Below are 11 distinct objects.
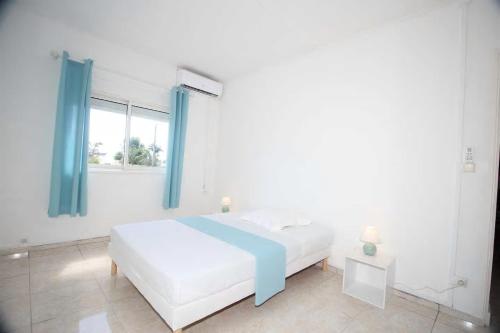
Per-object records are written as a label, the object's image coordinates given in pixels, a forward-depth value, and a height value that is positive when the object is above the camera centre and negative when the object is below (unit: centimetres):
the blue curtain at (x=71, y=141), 287 +18
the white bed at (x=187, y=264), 147 -76
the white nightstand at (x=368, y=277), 213 -107
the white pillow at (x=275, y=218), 266 -60
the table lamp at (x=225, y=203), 398 -66
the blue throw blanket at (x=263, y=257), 186 -76
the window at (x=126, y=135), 343 +39
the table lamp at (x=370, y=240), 228 -64
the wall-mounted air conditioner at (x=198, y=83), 393 +148
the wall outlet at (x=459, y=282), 199 -87
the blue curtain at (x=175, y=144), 392 +31
